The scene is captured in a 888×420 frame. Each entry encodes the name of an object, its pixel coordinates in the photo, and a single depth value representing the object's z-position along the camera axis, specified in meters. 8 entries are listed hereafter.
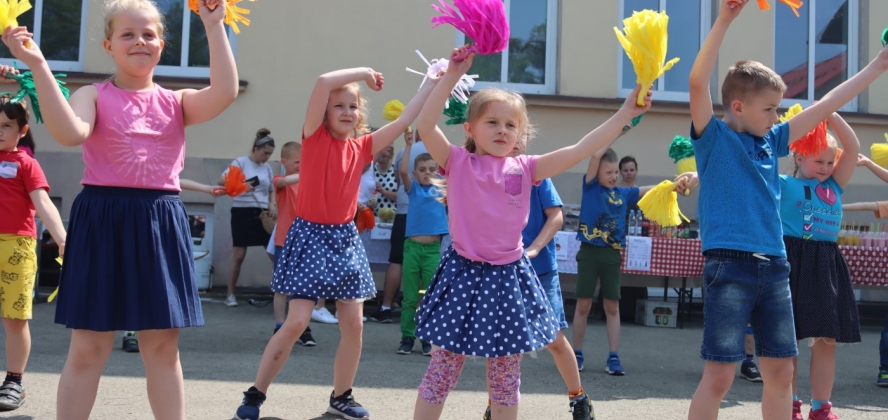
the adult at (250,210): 9.56
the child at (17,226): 4.81
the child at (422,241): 7.16
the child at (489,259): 3.65
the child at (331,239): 4.58
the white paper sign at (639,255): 9.10
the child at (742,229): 3.75
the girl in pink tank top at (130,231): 3.34
